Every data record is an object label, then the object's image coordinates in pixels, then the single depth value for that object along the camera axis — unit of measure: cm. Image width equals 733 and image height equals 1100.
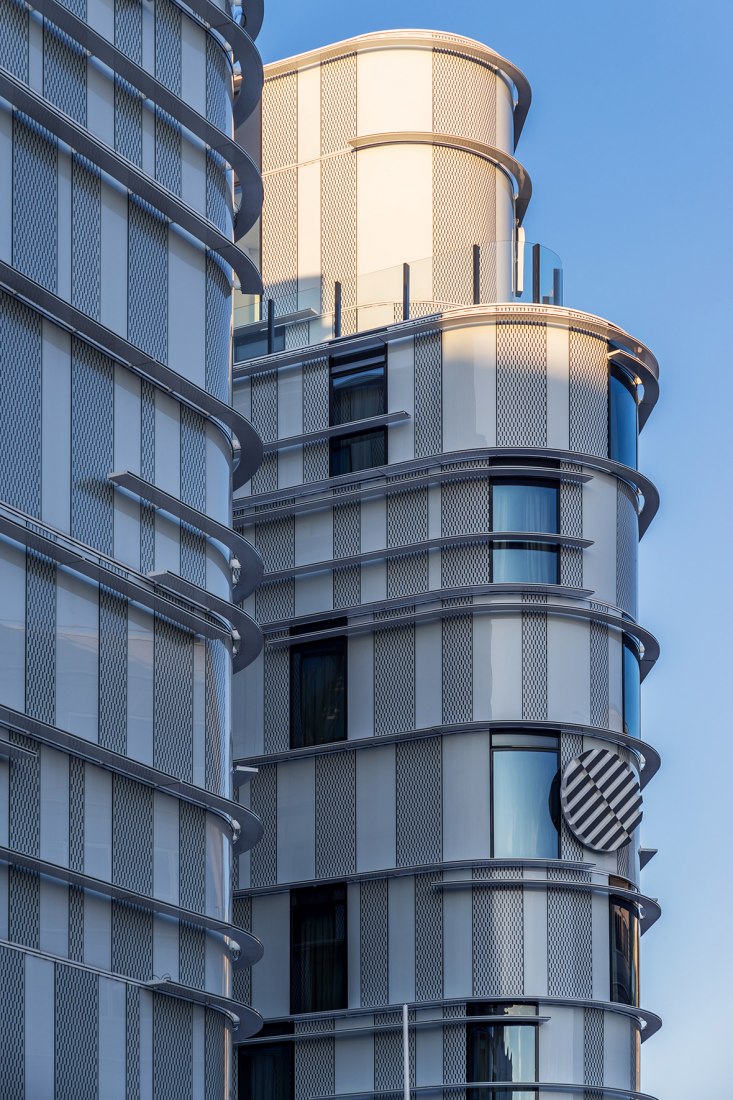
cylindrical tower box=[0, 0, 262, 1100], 3422
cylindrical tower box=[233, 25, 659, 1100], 4881
